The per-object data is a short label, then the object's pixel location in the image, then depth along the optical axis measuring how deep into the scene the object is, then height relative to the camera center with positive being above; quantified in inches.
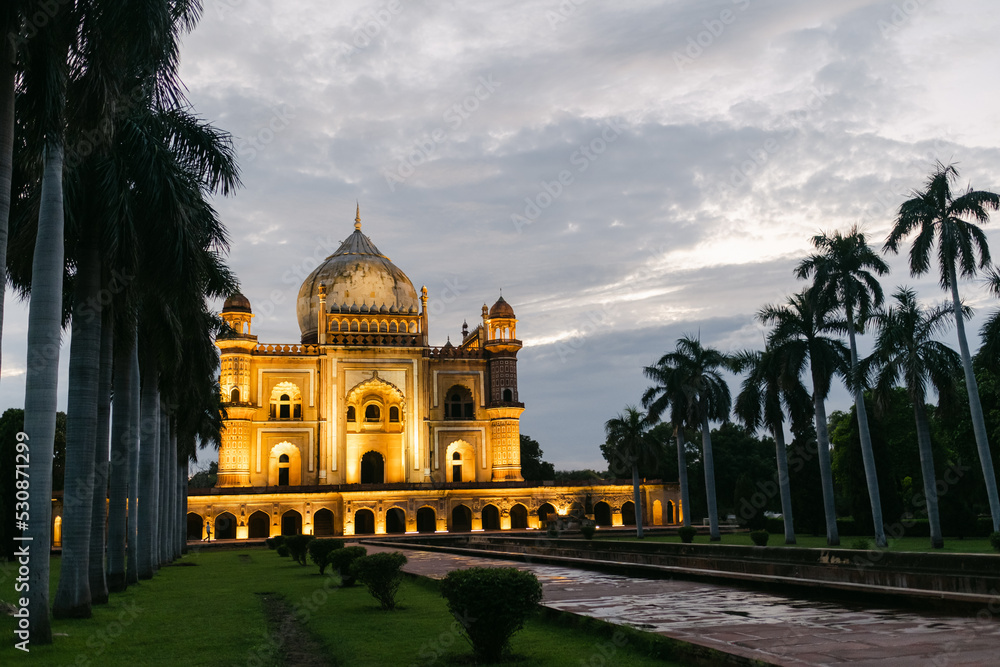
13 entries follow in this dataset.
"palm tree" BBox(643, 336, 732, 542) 1513.3 +127.1
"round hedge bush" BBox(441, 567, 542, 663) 317.7 -54.0
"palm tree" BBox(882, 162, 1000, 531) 962.7 +253.6
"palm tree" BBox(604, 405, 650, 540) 1662.2 +38.4
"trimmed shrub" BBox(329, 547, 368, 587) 670.5 -75.1
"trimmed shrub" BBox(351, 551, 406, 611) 499.5 -65.7
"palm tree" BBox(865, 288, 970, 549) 1023.6 +102.5
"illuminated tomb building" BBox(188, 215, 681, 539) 1934.1 +87.0
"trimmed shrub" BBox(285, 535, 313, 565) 983.6 -91.6
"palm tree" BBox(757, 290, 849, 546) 1131.3 +137.3
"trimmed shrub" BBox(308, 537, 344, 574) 818.8 -79.8
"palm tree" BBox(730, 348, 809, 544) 1250.0 +69.4
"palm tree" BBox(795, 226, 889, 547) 1093.8 +219.5
